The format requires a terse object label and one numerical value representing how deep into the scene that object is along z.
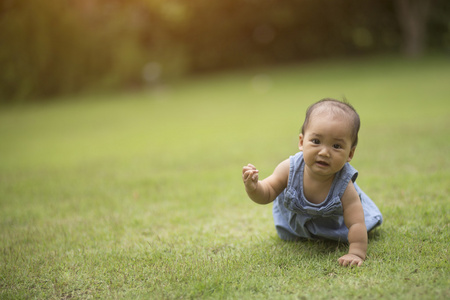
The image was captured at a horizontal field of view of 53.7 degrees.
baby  2.15
